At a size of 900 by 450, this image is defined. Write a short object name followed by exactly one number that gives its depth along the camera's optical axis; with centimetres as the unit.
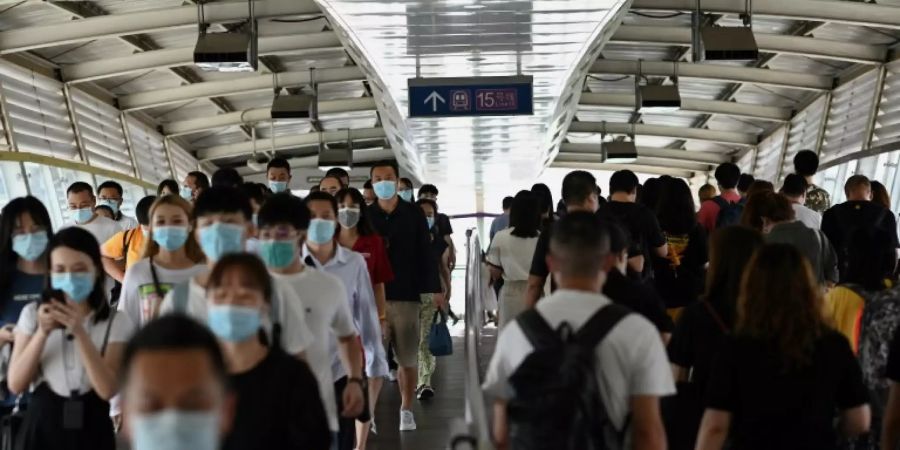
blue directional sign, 1773
